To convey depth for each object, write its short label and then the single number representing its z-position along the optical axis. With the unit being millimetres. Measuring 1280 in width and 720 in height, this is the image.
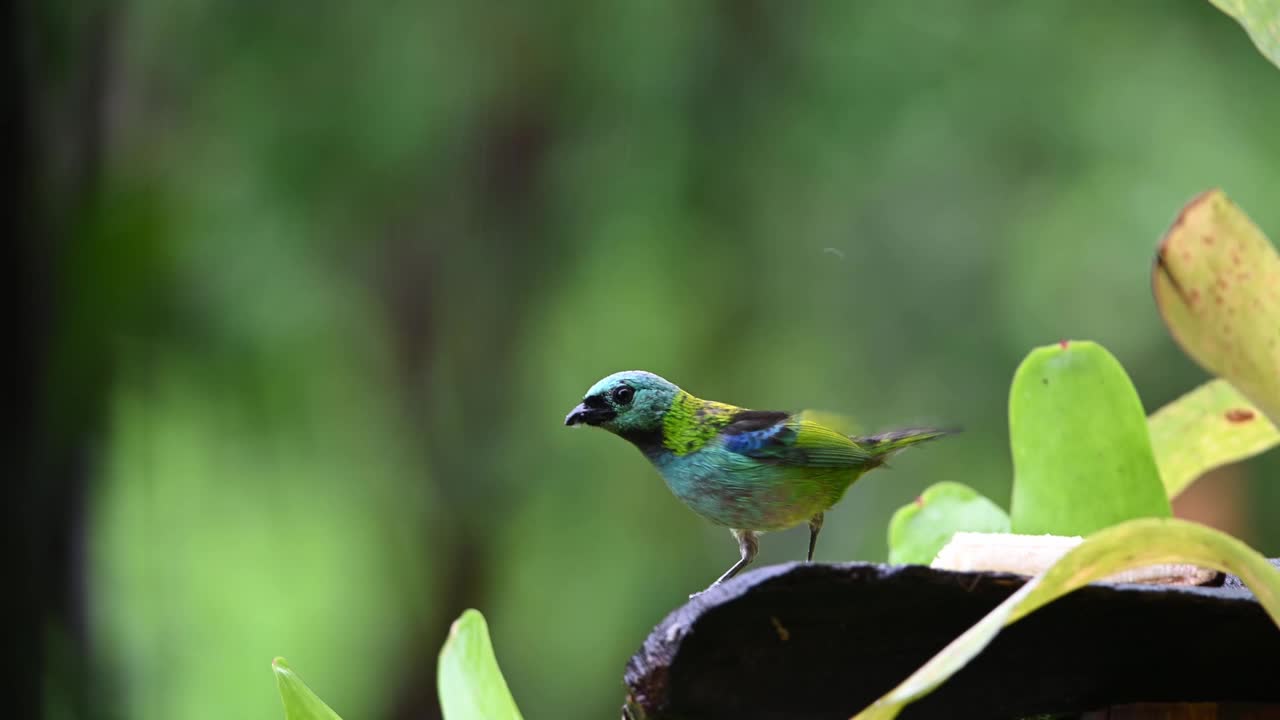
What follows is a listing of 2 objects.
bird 5593
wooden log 4759
